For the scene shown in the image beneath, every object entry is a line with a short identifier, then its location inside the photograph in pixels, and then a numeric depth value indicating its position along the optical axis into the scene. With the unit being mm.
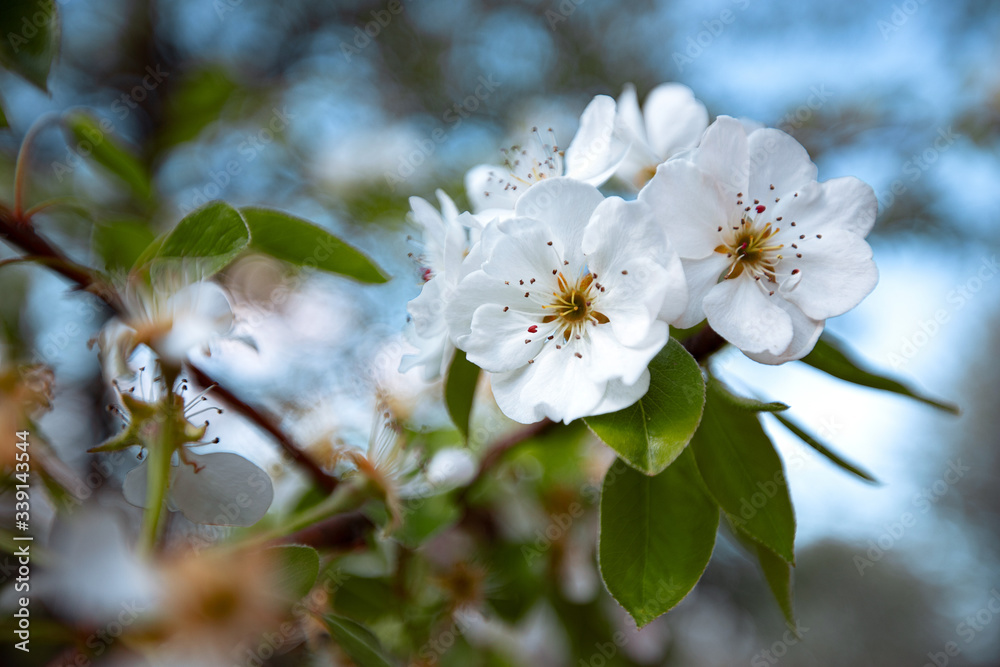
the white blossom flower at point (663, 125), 158
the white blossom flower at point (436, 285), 128
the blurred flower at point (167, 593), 103
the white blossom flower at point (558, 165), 131
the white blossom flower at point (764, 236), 118
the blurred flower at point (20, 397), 137
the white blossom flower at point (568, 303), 114
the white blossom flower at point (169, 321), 122
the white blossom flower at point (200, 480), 122
